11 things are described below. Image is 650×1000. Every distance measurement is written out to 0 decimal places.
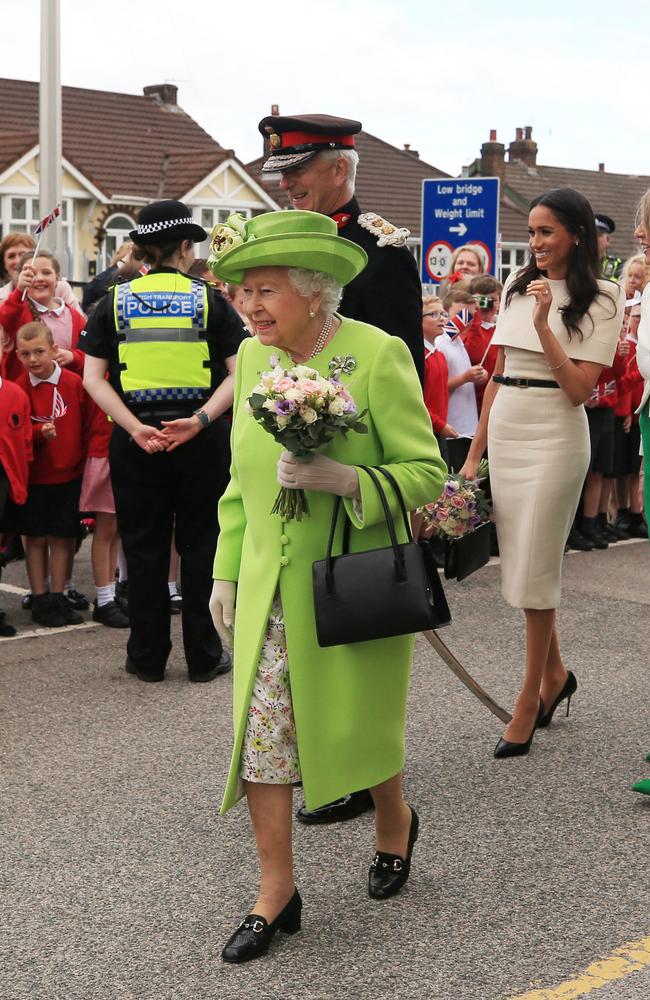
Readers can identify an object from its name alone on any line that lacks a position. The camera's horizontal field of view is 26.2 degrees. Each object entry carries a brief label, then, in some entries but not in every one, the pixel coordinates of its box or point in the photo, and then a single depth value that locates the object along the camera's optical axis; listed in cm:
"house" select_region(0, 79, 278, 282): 3788
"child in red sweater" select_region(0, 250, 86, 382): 852
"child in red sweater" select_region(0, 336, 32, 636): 771
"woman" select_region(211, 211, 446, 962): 381
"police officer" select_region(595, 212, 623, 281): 984
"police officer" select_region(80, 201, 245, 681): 667
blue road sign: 1562
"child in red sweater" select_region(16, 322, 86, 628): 806
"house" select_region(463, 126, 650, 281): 4994
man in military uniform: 467
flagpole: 1330
